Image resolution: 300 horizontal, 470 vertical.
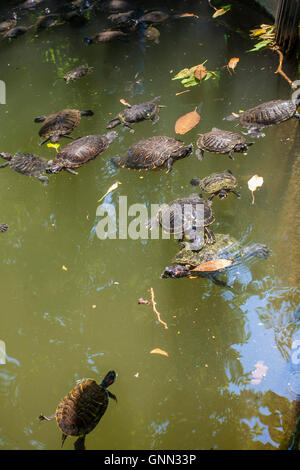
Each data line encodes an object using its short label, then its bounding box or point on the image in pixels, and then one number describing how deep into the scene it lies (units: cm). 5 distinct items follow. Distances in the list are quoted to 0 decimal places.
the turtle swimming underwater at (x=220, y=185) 396
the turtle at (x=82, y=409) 257
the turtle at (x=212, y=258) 332
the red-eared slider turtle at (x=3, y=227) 412
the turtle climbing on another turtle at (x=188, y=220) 356
